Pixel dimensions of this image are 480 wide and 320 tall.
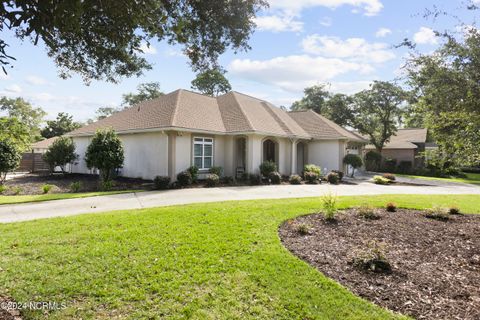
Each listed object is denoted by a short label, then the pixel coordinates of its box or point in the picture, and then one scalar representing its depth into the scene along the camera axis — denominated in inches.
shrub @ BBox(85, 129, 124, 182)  598.9
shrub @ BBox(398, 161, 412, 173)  1332.4
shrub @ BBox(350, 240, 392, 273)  201.0
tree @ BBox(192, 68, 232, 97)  1616.6
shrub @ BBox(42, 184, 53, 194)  535.0
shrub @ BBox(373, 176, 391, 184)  831.1
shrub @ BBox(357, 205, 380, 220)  338.0
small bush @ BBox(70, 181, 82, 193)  555.0
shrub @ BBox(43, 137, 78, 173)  789.9
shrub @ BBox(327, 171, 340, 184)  799.7
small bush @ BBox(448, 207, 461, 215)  382.9
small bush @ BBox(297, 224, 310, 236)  274.2
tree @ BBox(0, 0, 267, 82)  135.9
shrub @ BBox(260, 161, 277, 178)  744.3
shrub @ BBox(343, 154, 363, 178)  922.1
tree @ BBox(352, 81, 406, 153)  1256.8
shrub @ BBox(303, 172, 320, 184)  779.4
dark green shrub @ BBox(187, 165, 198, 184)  663.1
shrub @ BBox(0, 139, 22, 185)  603.5
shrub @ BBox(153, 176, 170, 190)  600.7
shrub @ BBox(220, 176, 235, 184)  697.7
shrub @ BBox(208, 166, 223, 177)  713.0
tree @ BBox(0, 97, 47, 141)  1953.7
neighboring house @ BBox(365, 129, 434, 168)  1405.1
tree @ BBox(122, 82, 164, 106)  1828.2
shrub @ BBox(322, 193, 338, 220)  321.6
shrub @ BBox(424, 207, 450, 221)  349.5
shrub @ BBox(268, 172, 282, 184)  732.0
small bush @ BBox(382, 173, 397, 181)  882.4
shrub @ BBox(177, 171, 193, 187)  633.6
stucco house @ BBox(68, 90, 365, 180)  681.0
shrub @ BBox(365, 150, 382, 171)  1277.1
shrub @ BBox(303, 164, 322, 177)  806.5
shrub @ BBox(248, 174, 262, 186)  709.6
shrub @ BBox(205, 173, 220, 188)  645.9
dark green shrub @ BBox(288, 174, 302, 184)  746.8
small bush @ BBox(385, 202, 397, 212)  382.0
